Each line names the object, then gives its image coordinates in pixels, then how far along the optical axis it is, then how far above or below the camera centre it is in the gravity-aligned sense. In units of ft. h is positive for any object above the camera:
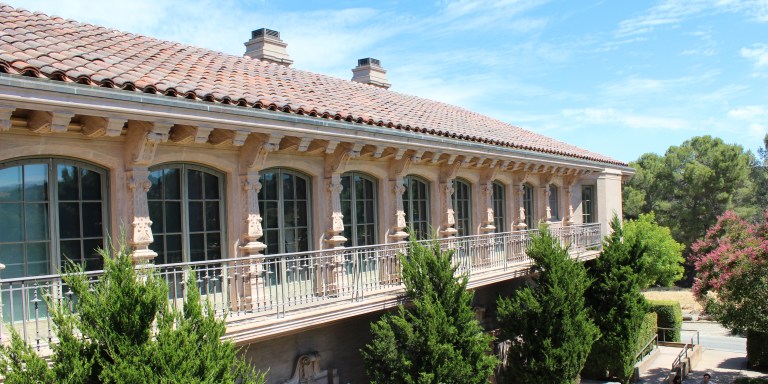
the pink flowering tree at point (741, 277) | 52.44 -7.75
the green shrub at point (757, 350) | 73.56 -19.08
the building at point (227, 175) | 23.15 +1.29
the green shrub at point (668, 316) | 87.35 -17.70
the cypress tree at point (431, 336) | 30.42 -6.78
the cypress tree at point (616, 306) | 51.55 -9.47
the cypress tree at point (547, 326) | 40.09 -8.52
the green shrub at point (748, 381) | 63.28 -19.67
